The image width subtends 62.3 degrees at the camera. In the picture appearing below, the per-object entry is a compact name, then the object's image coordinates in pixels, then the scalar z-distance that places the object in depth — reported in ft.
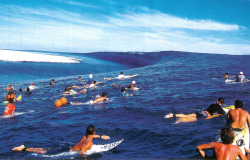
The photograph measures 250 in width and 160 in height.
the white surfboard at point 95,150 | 28.59
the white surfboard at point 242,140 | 25.25
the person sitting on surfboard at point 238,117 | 31.27
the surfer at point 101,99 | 62.75
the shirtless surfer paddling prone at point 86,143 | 28.40
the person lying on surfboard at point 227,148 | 19.38
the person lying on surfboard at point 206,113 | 40.91
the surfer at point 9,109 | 51.31
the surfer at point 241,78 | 83.87
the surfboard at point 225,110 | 41.55
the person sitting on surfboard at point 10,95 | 65.89
